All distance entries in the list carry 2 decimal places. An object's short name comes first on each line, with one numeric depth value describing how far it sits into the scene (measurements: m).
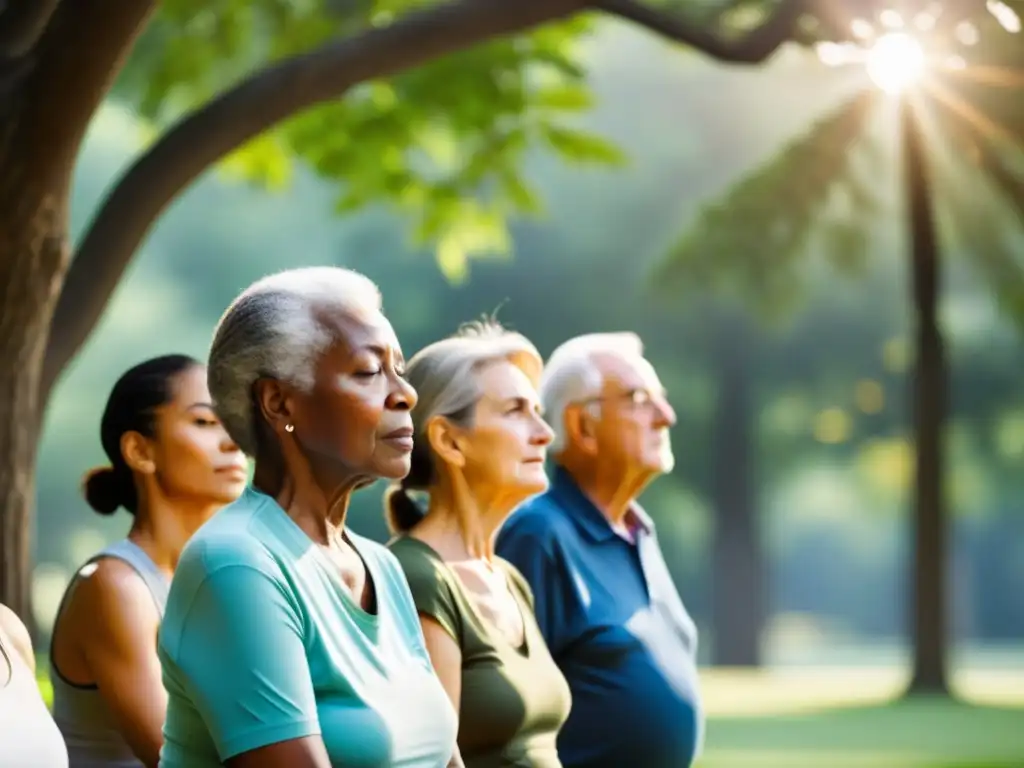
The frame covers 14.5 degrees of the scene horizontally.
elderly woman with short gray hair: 6.31
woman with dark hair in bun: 9.14
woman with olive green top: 9.15
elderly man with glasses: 11.14
